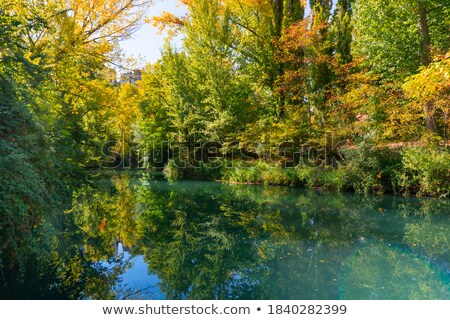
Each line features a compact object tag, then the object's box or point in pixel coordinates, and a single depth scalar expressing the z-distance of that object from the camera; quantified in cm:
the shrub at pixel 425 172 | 1089
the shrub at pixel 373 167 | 1255
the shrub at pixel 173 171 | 2000
